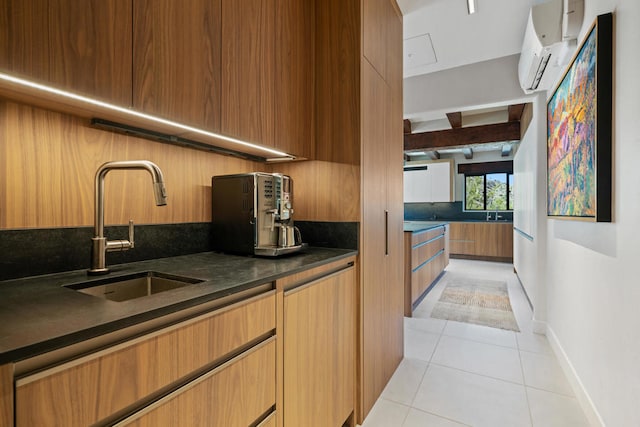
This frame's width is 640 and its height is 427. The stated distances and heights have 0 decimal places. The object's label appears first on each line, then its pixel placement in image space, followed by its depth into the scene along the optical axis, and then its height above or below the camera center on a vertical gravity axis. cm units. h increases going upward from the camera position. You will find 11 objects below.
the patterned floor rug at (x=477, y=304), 325 -117
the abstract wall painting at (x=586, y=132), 147 +46
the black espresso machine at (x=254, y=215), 150 -2
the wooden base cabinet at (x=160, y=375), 56 -37
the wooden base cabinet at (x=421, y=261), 341 -68
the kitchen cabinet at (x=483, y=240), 672 -68
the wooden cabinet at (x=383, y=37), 179 +114
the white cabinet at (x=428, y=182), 801 +79
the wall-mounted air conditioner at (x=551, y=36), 193 +123
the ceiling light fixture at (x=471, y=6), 240 +166
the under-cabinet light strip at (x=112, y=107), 81 +35
